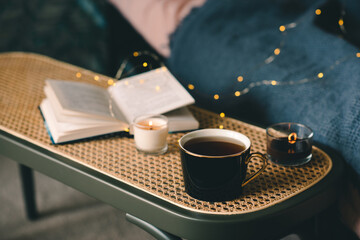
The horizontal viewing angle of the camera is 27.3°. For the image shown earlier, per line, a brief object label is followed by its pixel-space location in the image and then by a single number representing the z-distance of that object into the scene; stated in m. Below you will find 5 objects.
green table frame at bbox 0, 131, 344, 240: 0.99
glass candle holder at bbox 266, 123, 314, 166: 1.11
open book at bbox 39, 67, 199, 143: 1.19
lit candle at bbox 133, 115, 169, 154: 1.14
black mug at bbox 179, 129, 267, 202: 1.01
